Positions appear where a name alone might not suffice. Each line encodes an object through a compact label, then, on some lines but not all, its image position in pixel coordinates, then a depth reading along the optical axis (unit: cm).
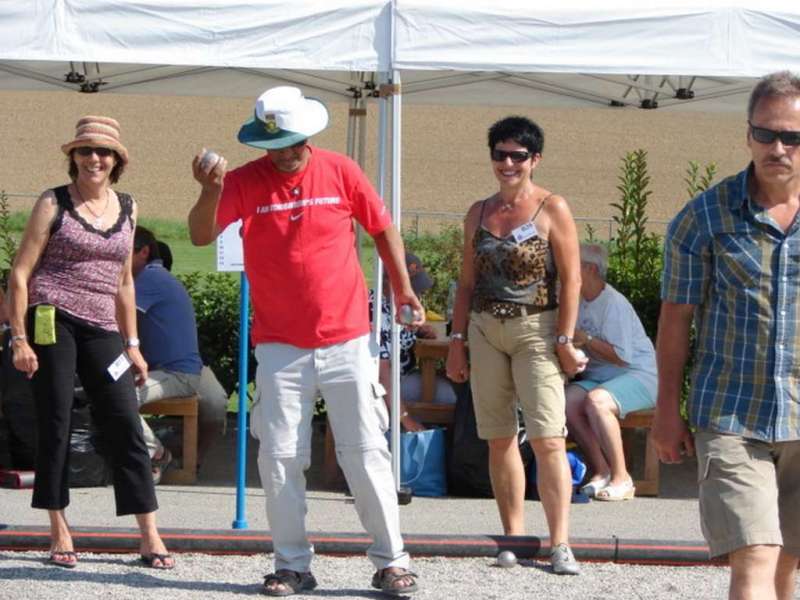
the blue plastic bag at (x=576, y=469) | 1171
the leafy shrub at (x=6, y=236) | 1624
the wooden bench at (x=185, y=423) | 1195
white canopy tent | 1029
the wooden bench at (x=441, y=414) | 1199
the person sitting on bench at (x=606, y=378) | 1169
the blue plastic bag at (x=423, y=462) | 1165
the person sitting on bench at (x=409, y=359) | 1192
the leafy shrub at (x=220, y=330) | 1423
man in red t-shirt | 843
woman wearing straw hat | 885
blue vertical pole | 1004
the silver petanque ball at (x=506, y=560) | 939
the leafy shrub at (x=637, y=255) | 1417
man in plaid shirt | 605
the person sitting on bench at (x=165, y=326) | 1220
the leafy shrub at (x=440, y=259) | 1812
